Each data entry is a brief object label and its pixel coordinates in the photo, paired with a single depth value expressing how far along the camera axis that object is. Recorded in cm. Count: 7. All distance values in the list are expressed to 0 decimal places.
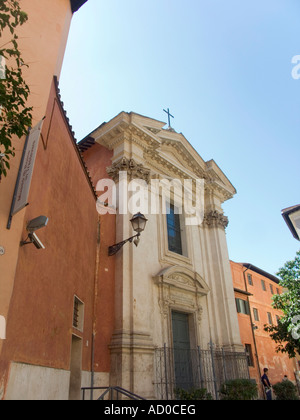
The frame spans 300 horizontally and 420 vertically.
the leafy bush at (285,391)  1211
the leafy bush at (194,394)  818
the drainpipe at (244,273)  2336
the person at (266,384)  1178
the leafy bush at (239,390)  920
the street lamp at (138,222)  859
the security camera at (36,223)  431
